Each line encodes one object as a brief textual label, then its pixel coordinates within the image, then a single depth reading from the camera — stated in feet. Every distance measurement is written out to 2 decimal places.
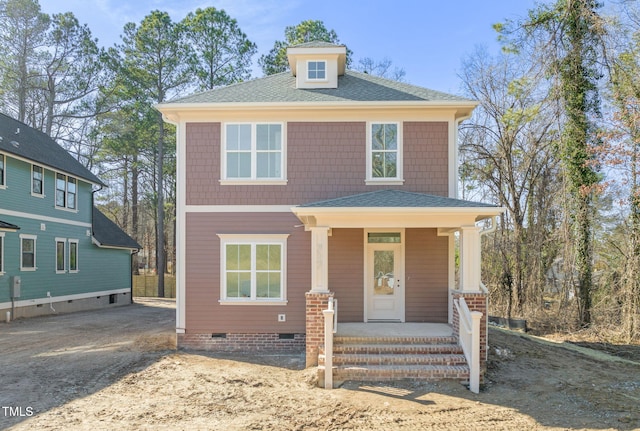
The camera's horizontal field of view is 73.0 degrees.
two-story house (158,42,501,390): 33.09
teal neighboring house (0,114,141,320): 49.19
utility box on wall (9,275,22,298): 48.52
